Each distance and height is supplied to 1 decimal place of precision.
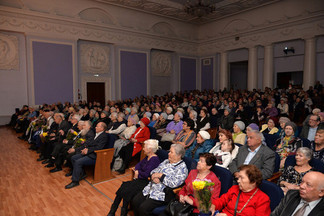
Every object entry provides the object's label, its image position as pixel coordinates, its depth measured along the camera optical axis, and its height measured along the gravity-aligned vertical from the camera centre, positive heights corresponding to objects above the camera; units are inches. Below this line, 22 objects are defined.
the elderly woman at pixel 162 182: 96.9 -41.5
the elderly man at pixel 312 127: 155.2 -24.4
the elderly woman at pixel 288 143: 125.9 -29.6
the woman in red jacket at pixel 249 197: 73.6 -36.2
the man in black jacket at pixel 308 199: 63.6 -32.1
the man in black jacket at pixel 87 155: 151.7 -44.3
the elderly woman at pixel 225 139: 121.7 -25.7
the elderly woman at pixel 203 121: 218.0 -28.0
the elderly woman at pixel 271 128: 173.5 -27.9
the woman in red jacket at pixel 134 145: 176.6 -42.4
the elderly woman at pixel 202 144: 137.3 -32.4
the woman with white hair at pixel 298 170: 91.6 -33.2
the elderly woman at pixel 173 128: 203.1 -33.1
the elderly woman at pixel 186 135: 158.6 -31.4
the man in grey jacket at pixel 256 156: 105.5 -31.4
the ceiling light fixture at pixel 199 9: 435.2 +174.4
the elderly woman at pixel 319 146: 115.0 -28.5
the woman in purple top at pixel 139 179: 107.7 -45.7
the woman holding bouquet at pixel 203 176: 89.5 -35.2
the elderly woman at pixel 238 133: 150.7 -28.1
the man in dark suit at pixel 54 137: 198.8 -39.9
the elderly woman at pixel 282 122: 153.0 -19.9
